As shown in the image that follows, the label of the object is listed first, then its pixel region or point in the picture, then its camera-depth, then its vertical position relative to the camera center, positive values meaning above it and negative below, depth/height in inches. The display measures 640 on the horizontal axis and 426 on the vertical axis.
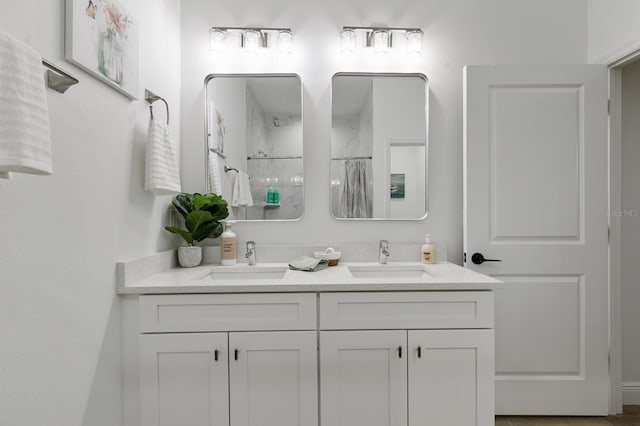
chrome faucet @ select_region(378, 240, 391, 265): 73.5 -9.0
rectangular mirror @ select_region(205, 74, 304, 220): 76.5 +15.2
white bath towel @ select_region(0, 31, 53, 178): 28.6 +8.7
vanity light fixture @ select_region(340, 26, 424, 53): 74.9 +38.4
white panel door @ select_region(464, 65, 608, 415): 71.3 -2.8
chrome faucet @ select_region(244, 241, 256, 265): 72.7 -9.0
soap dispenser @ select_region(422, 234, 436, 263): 73.3 -9.2
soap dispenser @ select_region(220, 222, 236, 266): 72.0 -7.8
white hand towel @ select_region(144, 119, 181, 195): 57.4 +8.4
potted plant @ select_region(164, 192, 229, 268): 69.2 -1.5
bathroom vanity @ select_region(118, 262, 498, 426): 53.7 -22.9
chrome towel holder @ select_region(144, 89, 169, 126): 60.9 +20.8
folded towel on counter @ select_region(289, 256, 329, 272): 66.1 -10.9
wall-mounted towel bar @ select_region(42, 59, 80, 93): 38.2 +15.1
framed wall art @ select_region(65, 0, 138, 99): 42.9 +24.2
